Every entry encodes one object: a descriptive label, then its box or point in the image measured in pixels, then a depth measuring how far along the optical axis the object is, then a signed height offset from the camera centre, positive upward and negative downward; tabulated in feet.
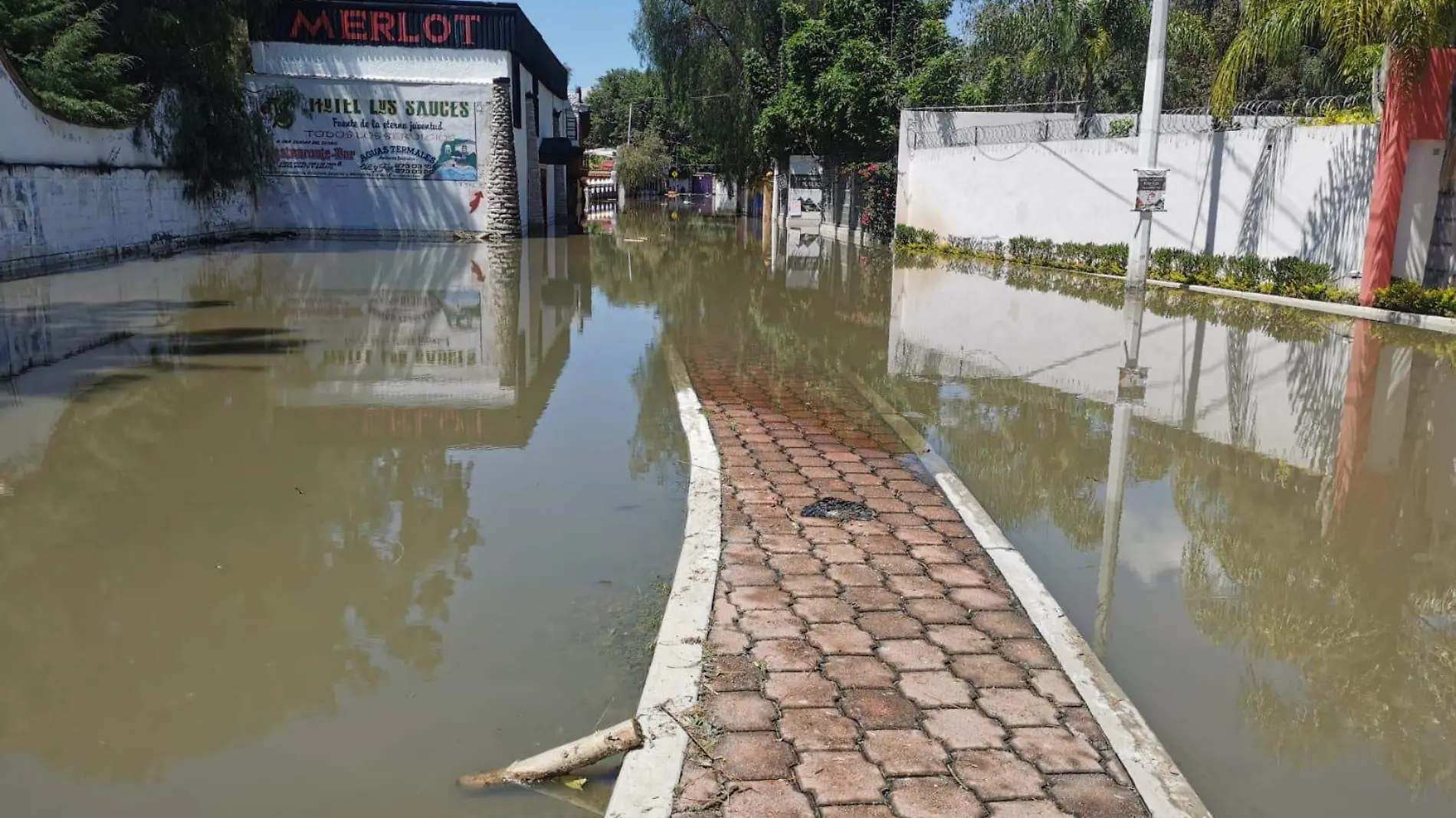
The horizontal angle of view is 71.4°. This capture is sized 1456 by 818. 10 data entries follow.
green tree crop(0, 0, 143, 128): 63.26 +9.43
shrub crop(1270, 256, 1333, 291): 53.93 -2.21
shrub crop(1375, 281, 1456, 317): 46.21 -2.98
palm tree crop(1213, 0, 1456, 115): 44.98 +9.43
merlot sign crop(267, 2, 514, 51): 90.43 +16.84
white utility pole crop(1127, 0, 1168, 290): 55.67 +5.83
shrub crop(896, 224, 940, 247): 92.63 -1.08
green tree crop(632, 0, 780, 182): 128.57 +21.56
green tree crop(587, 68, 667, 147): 315.58 +35.70
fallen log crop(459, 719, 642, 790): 10.94 -5.82
